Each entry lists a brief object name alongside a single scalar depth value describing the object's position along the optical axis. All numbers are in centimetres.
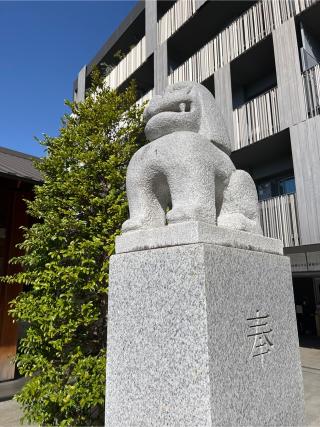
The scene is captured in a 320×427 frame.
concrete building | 753
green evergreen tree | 361
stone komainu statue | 234
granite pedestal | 192
